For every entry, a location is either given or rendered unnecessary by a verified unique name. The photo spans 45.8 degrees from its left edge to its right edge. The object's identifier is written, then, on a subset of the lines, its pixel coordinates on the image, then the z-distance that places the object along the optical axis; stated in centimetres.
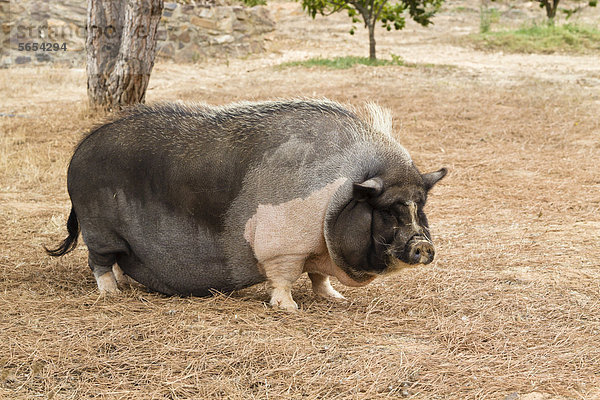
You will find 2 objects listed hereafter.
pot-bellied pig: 432
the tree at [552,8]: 2220
